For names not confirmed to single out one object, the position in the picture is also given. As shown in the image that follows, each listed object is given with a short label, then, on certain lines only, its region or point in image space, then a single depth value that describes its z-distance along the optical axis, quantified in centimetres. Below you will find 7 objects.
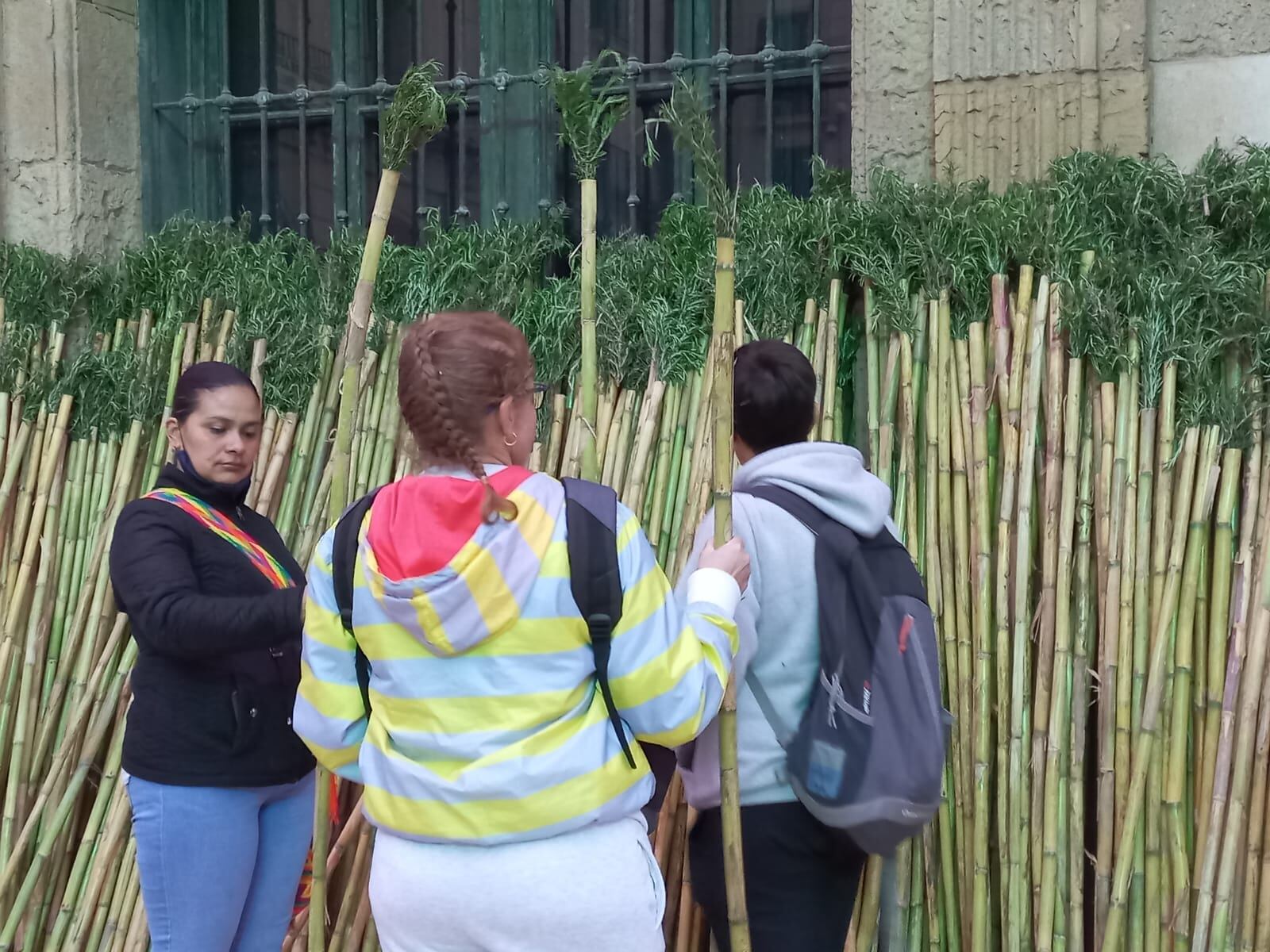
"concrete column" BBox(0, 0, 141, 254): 429
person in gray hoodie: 218
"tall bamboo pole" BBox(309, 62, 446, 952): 223
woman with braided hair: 169
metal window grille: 387
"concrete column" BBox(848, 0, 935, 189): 349
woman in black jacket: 232
